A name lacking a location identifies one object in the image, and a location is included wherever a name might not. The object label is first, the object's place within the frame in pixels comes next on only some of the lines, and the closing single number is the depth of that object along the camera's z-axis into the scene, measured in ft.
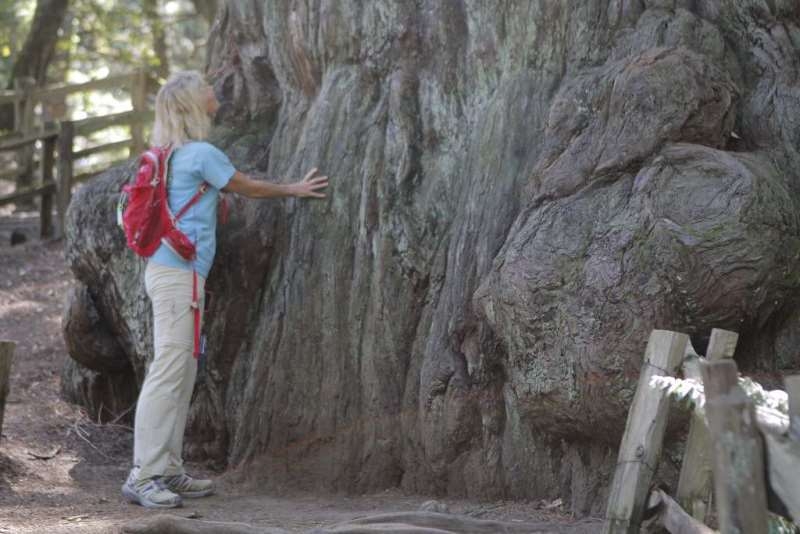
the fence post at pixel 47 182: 55.67
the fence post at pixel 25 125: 61.82
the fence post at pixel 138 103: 57.16
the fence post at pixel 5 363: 24.35
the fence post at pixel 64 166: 54.24
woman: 23.56
